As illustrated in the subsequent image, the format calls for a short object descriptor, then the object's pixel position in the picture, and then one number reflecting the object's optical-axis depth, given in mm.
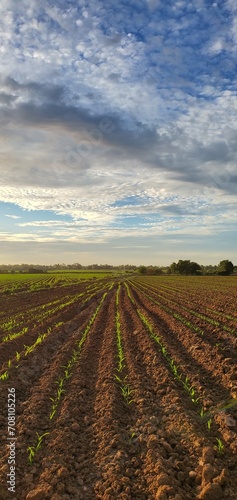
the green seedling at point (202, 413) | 6416
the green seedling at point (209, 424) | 5842
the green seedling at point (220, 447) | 5230
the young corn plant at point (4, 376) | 8484
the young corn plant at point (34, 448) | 5261
